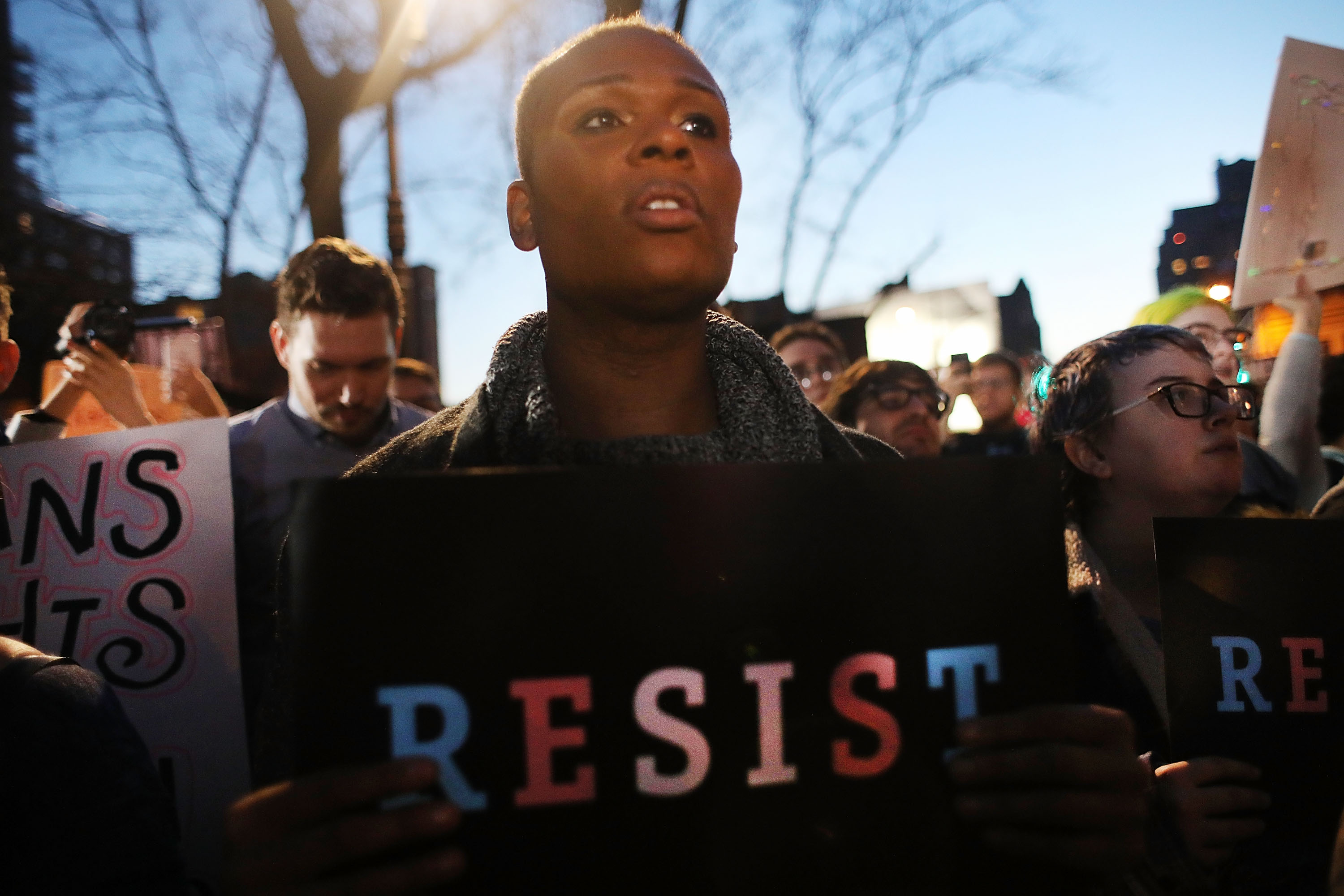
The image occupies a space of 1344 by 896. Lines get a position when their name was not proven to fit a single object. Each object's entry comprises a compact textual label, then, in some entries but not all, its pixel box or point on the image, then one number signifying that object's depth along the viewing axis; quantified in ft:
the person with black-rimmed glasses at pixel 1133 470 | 5.33
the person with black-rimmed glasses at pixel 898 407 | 11.37
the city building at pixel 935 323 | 33.68
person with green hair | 9.85
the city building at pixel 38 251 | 34.55
